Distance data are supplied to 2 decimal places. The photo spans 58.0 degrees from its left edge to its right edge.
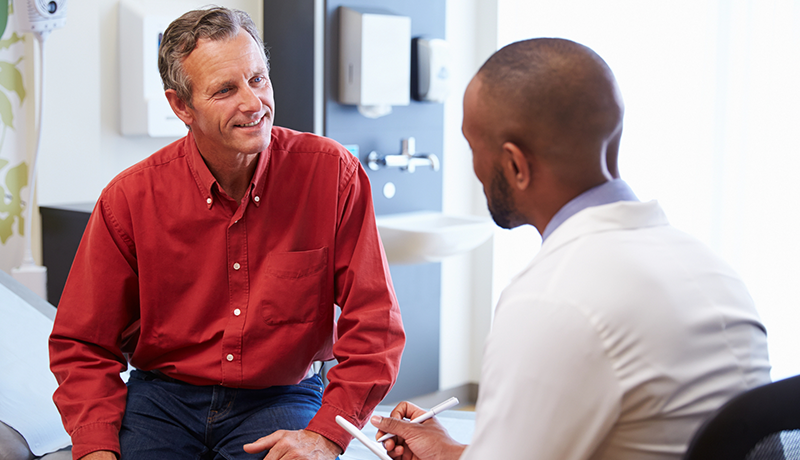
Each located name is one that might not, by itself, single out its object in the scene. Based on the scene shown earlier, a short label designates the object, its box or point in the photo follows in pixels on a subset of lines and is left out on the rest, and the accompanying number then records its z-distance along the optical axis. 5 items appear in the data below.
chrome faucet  2.76
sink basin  2.47
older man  1.34
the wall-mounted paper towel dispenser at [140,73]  2.38
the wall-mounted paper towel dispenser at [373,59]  2.58
